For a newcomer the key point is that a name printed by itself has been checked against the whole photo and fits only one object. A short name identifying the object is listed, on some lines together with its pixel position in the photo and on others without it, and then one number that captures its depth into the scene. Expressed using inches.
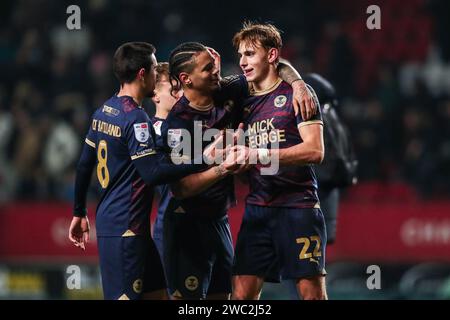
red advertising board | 837.8
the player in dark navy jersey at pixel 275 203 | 469.1
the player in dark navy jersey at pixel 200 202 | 482.9
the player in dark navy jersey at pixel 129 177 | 459.5
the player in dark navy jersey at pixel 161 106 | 507.2
